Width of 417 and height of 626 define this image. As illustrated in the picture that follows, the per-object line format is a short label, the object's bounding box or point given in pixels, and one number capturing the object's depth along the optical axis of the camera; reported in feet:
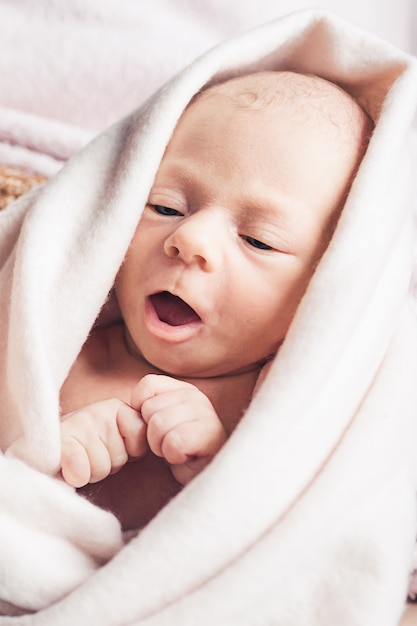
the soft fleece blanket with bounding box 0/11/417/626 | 1.18
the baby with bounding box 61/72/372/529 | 1.31
